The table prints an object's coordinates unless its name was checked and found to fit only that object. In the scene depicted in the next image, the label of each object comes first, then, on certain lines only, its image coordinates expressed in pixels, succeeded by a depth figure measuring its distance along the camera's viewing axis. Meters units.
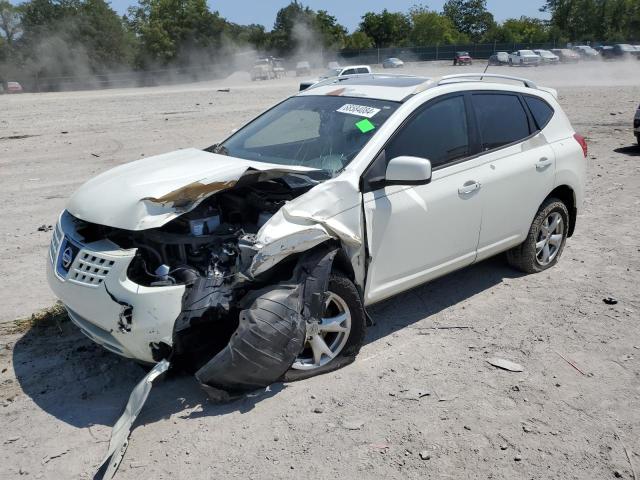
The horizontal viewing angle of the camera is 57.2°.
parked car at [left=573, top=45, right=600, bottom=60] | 58.28
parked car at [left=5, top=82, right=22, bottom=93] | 48.75
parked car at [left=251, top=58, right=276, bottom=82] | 55.22
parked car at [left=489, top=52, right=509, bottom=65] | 54.62
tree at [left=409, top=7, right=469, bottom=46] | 90.94
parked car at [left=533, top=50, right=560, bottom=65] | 56.16
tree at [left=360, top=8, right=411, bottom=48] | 90.94
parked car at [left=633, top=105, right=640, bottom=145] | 11.82
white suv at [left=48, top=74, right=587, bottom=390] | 3.37
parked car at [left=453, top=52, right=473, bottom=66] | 60.16
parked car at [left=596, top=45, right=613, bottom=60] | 57.43
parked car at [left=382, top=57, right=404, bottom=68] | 60.88
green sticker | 4.25
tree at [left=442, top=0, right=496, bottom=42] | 103.00
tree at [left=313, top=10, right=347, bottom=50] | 82.50
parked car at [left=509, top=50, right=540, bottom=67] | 56.00
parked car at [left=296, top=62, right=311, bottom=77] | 61.72
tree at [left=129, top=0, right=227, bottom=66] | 66.06
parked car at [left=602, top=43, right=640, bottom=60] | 55.88
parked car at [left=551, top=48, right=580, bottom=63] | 57.41
